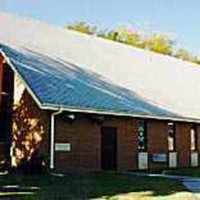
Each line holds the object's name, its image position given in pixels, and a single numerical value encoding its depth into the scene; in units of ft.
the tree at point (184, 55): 185.57
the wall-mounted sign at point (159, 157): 79.36
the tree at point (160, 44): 178.09
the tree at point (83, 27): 161.11
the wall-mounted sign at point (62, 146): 63.43
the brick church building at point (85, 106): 63.67
